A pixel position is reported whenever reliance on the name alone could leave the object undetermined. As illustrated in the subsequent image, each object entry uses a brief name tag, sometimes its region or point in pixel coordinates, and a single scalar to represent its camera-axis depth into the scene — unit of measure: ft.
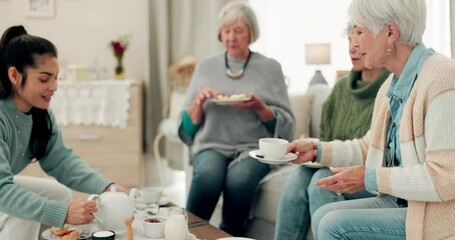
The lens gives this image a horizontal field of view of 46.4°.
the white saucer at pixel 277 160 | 5.78
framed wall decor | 13.67
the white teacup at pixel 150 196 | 6.54
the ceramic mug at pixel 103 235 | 4.94
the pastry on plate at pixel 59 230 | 5.33
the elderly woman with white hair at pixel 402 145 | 4.59
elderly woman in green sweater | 6.37
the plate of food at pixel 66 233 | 5.24
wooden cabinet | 12.39
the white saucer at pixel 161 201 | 6.56
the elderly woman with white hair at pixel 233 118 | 8.11
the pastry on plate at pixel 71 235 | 5.20
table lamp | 12.58
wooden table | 5.46
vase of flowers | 13.29
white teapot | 5.41
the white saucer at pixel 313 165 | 6.60
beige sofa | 7.89
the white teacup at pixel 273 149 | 5.78
